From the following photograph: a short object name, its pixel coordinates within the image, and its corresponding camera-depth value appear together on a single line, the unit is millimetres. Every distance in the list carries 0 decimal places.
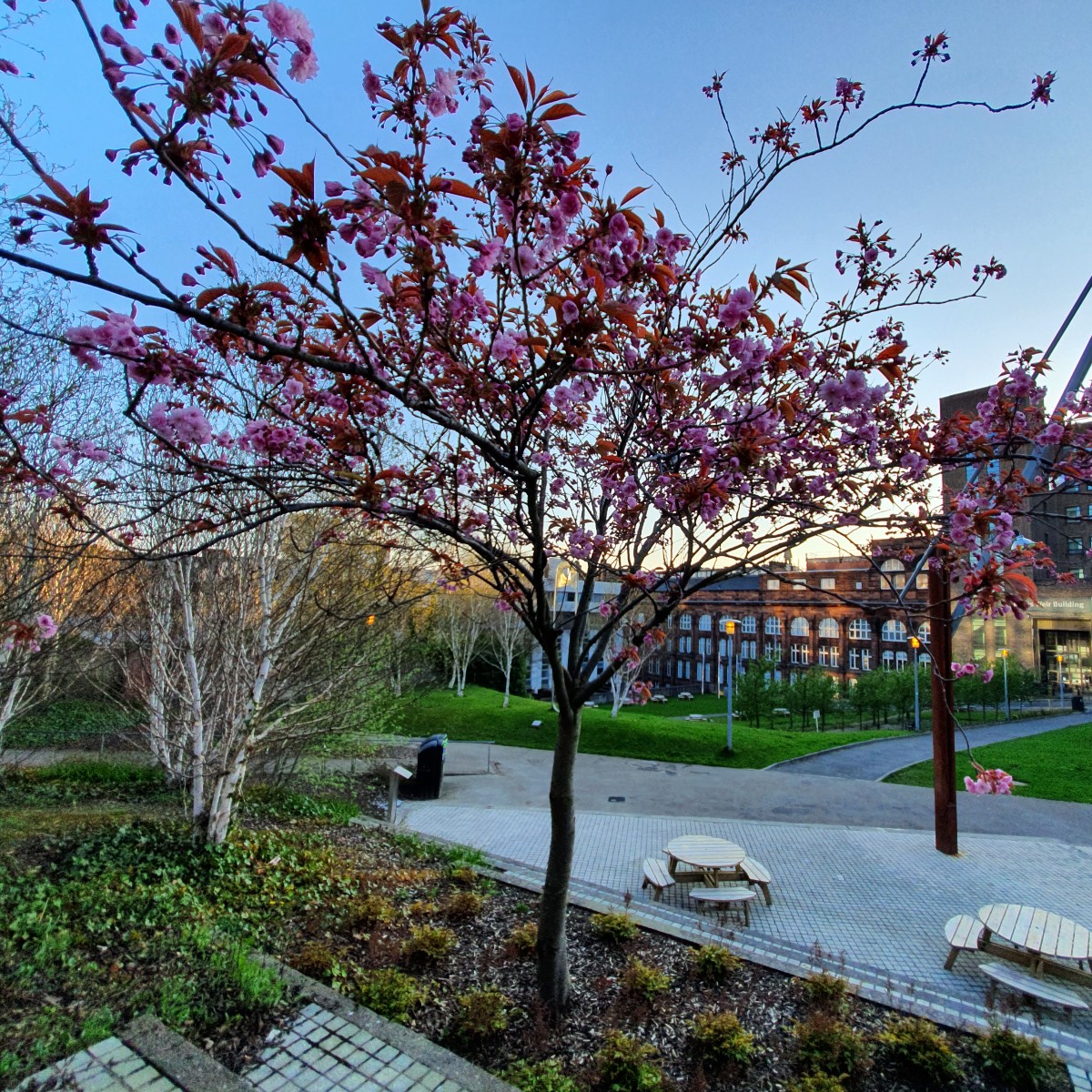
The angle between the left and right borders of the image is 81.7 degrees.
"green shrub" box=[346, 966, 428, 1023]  3967
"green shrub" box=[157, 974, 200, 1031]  3670
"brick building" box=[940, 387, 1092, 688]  36219
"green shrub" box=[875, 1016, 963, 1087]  3598
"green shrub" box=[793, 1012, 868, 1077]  3627
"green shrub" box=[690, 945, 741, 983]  4570
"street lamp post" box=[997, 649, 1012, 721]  25259
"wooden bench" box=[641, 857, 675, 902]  6977
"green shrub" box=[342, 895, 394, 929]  5102
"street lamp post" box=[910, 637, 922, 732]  22797
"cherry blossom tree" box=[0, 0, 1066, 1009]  1976
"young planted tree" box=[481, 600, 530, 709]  26561
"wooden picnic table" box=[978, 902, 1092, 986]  5141
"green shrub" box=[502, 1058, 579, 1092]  3311
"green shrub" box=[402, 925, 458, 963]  4574
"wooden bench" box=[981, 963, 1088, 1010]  4621
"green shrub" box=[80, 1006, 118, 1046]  3473
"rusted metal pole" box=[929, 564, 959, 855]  7750
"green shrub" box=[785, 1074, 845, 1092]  3373
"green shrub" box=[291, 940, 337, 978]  4352
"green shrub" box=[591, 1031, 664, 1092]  3367
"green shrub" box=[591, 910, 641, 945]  5094
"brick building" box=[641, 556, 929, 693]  38906
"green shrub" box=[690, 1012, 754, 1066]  3635
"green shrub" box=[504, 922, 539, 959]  4738
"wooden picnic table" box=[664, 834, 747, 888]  7004
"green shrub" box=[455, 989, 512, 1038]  3746
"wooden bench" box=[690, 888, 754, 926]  6363
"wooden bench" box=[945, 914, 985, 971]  5441
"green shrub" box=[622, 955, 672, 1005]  4227
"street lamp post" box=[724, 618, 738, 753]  14870
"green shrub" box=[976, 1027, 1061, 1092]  3609
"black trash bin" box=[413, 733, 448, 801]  11938
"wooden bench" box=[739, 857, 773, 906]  6871
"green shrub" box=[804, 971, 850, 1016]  4199
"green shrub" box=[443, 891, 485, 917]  5363
